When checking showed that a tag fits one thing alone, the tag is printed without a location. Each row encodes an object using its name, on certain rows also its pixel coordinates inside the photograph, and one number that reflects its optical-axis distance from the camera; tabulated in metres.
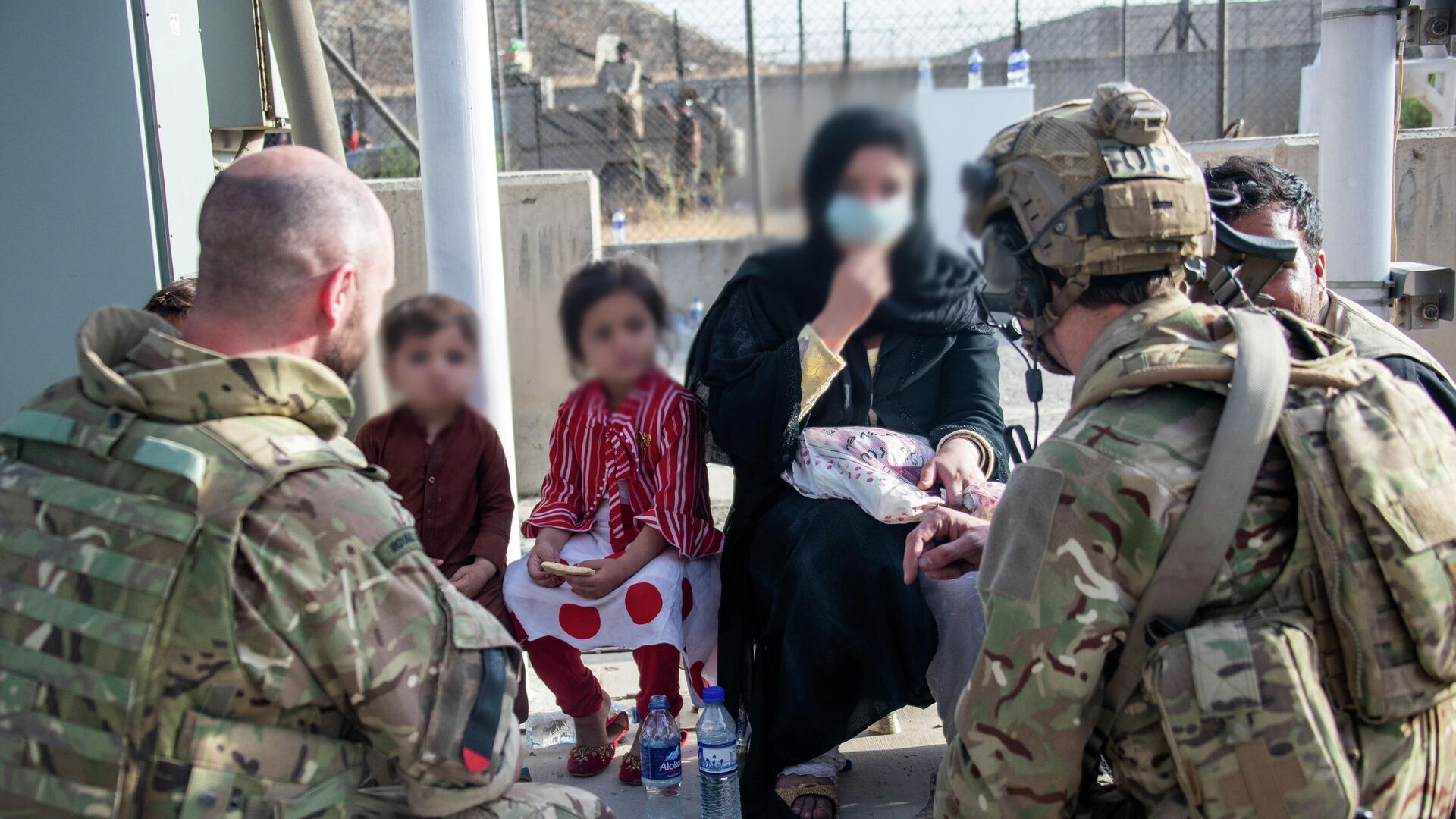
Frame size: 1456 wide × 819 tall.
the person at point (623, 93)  13.97
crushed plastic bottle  3.30
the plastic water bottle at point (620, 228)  8.72
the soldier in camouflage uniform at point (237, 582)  1.52
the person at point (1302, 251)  2.54
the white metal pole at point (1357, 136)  3.33
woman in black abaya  2.67
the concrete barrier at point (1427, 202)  5.87
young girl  2.84
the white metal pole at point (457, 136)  3.28
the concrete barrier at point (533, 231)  4.22
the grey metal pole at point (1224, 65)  9.05
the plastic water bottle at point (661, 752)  2.77
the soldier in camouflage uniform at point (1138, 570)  1.56
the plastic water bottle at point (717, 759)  2.68
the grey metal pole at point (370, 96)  6.32
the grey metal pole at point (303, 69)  3.82
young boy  2.04
